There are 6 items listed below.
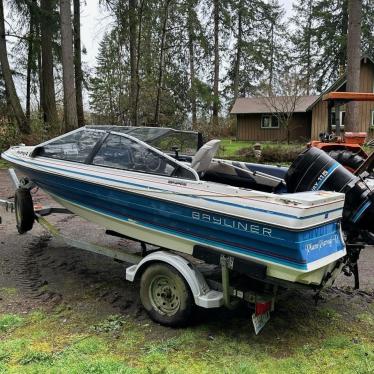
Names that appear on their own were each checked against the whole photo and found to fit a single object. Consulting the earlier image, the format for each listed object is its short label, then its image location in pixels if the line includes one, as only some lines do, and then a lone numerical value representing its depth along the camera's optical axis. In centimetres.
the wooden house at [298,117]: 2616
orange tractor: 749
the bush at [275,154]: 1652
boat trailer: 366
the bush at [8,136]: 1538
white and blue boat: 328
